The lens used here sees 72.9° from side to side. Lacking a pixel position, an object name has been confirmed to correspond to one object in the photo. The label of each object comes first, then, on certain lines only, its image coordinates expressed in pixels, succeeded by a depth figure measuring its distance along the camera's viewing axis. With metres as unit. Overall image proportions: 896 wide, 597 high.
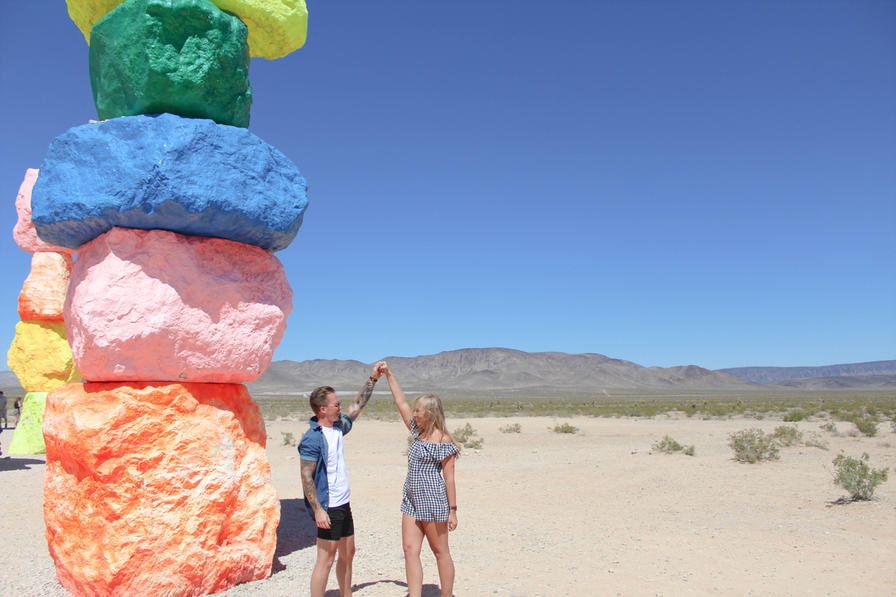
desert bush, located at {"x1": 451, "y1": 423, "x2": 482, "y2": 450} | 16.27
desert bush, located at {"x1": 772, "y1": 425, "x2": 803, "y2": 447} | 15.16
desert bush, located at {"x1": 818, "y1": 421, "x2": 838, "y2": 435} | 18.03
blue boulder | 4.62
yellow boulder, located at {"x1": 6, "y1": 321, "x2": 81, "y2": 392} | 12.70
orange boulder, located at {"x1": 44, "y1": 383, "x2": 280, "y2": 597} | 4.55
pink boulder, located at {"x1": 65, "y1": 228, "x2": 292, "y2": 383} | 4.67
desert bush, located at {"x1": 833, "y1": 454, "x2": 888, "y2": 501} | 8.53
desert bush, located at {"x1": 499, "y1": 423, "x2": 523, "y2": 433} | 20.55
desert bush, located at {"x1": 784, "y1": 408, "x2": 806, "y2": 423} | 23.80
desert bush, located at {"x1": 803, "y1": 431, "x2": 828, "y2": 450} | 14.48
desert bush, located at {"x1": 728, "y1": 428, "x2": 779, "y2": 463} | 12.47
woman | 4.14
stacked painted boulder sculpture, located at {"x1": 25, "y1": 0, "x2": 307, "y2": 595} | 4.61
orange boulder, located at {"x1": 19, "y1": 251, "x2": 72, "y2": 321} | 12.38
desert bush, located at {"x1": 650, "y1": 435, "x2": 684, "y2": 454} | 14.33
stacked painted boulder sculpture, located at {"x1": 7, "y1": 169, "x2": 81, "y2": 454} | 12.40
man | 4.15
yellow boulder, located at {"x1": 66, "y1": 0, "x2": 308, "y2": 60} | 5.40
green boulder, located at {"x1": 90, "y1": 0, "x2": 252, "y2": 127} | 4.85
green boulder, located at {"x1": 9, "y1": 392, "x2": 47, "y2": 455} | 13.59
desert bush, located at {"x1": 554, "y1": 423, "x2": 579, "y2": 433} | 20.12
